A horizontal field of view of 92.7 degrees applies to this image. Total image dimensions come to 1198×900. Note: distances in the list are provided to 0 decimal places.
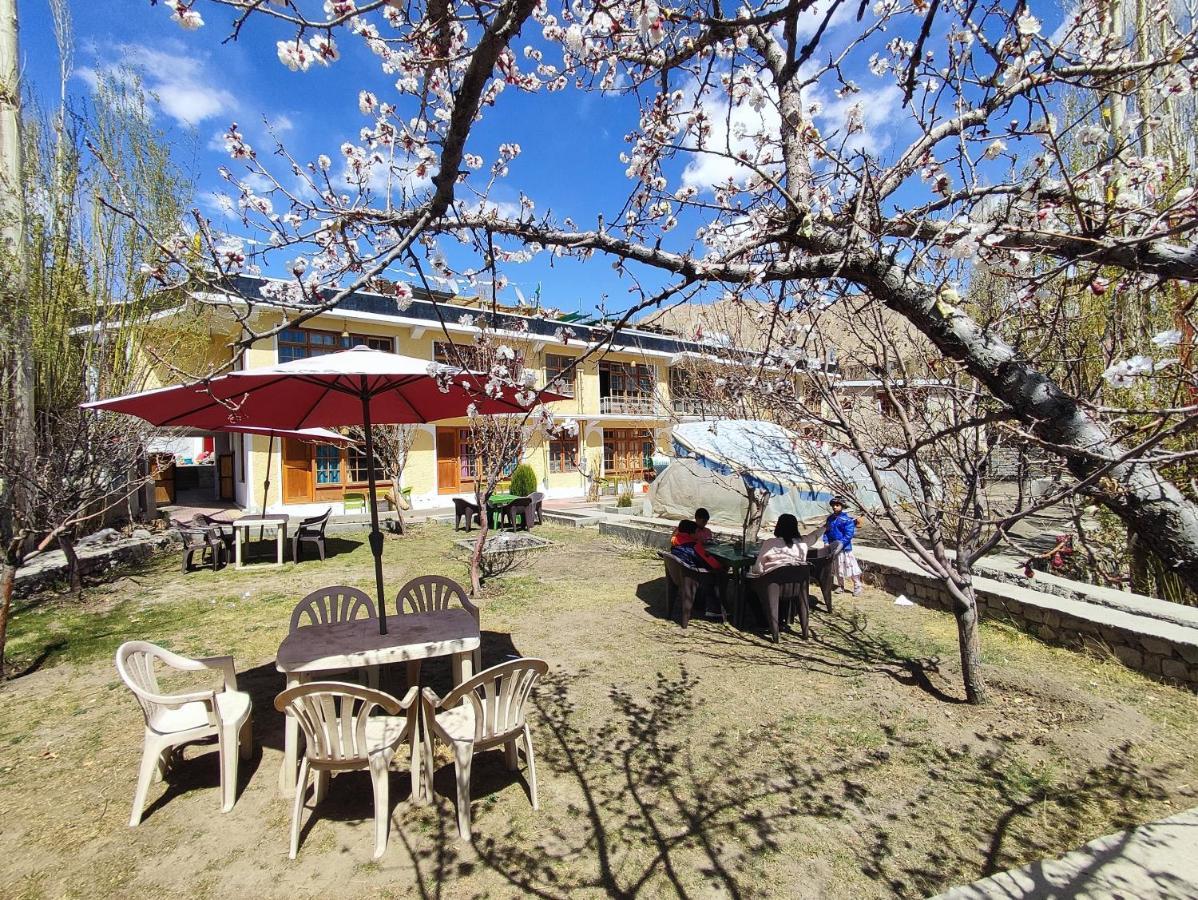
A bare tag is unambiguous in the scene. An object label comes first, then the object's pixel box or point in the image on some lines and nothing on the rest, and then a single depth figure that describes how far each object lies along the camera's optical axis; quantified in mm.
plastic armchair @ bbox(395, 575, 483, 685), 4844
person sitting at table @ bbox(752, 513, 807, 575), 5773
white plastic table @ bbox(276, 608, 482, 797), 3346
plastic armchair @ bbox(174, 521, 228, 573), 9628
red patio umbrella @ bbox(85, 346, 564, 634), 3377
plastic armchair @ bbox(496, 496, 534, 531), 13820
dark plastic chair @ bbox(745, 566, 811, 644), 5715
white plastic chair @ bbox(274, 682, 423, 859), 2799
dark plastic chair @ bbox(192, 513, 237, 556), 10008
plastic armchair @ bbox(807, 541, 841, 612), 6598
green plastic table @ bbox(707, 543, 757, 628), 6355
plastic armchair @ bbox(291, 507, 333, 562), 10297
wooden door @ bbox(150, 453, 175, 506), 18922
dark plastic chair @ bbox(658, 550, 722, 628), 6277
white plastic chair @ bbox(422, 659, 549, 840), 3031
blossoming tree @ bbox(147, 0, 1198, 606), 1781
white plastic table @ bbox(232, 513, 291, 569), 9906
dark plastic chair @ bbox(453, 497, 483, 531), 13680
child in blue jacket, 7465
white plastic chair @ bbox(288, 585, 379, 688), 4340
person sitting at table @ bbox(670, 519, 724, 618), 6414
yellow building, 15898
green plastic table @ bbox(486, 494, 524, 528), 13758
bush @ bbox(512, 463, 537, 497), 18172
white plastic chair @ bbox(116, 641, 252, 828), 3111
